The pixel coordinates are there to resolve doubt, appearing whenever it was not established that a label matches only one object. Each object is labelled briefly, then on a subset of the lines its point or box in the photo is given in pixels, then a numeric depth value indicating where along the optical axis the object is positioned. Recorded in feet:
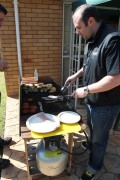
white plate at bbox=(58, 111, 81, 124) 5.80
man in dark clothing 4.85
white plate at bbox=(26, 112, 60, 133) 5.37
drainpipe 11.27
